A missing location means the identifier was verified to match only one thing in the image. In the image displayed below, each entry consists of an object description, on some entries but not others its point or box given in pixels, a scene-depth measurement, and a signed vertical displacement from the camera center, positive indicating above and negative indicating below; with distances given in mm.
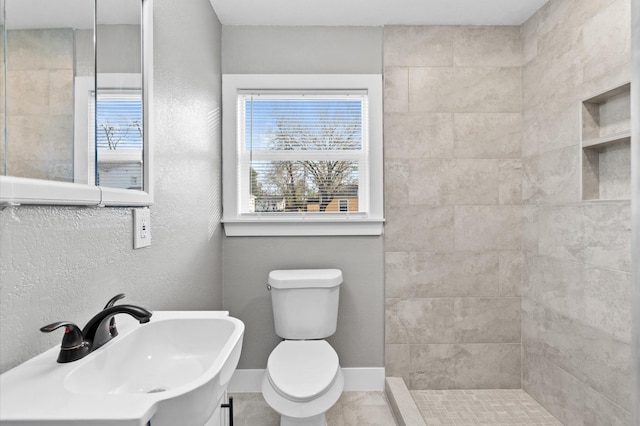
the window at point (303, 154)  2361 +349
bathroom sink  625 -351
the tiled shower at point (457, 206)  2365 +12
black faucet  814 -290
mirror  707 +260
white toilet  1673 -754
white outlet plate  1222 -65
